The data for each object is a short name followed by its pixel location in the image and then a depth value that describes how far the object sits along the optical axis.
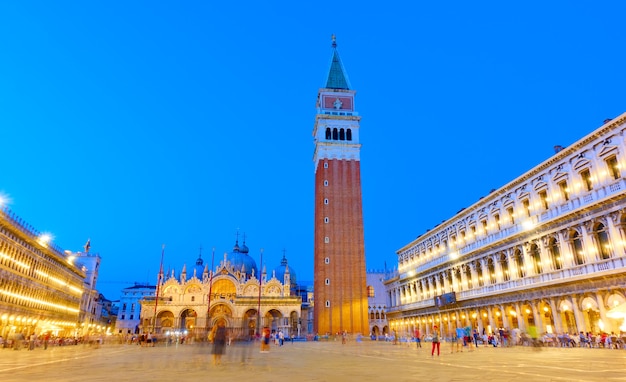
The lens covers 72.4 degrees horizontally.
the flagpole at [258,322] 72.15
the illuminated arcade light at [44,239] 49.84
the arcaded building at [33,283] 41.00
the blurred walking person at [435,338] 21.66
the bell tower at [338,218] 63.34
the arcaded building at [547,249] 27.05
